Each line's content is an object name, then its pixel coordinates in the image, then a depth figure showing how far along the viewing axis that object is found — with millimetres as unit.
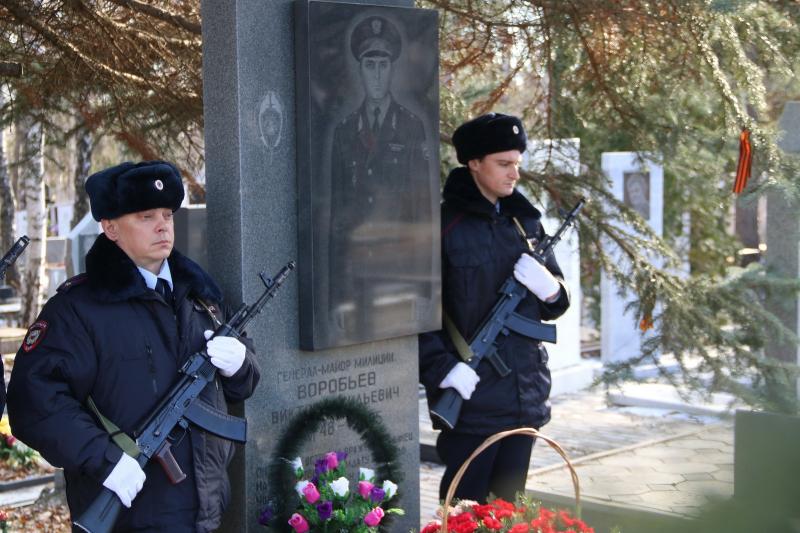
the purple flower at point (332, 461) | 4215
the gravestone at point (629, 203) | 12070
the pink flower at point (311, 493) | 4047
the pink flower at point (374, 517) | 4070
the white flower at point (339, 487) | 4113
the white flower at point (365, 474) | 4281
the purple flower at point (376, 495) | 4176
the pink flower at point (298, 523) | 4027
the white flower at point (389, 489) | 4285
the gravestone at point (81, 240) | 10453
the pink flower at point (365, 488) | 4172
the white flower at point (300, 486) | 4102
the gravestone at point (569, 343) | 11297
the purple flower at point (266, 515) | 4219
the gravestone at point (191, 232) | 8883
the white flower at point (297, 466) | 4270
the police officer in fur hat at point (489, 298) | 4734
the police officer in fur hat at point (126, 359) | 3430
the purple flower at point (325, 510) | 4039
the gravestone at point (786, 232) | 5762
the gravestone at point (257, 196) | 4258
